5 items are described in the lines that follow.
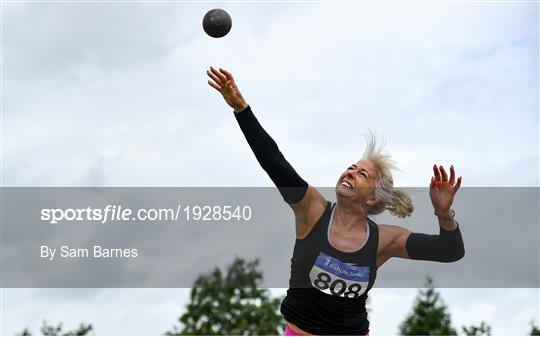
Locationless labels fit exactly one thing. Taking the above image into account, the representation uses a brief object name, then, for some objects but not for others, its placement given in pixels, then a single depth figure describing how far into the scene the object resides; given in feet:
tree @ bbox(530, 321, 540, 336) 115.34
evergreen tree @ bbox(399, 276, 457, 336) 139.85
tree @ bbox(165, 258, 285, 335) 126.93
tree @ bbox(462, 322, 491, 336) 109.40
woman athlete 29.89
